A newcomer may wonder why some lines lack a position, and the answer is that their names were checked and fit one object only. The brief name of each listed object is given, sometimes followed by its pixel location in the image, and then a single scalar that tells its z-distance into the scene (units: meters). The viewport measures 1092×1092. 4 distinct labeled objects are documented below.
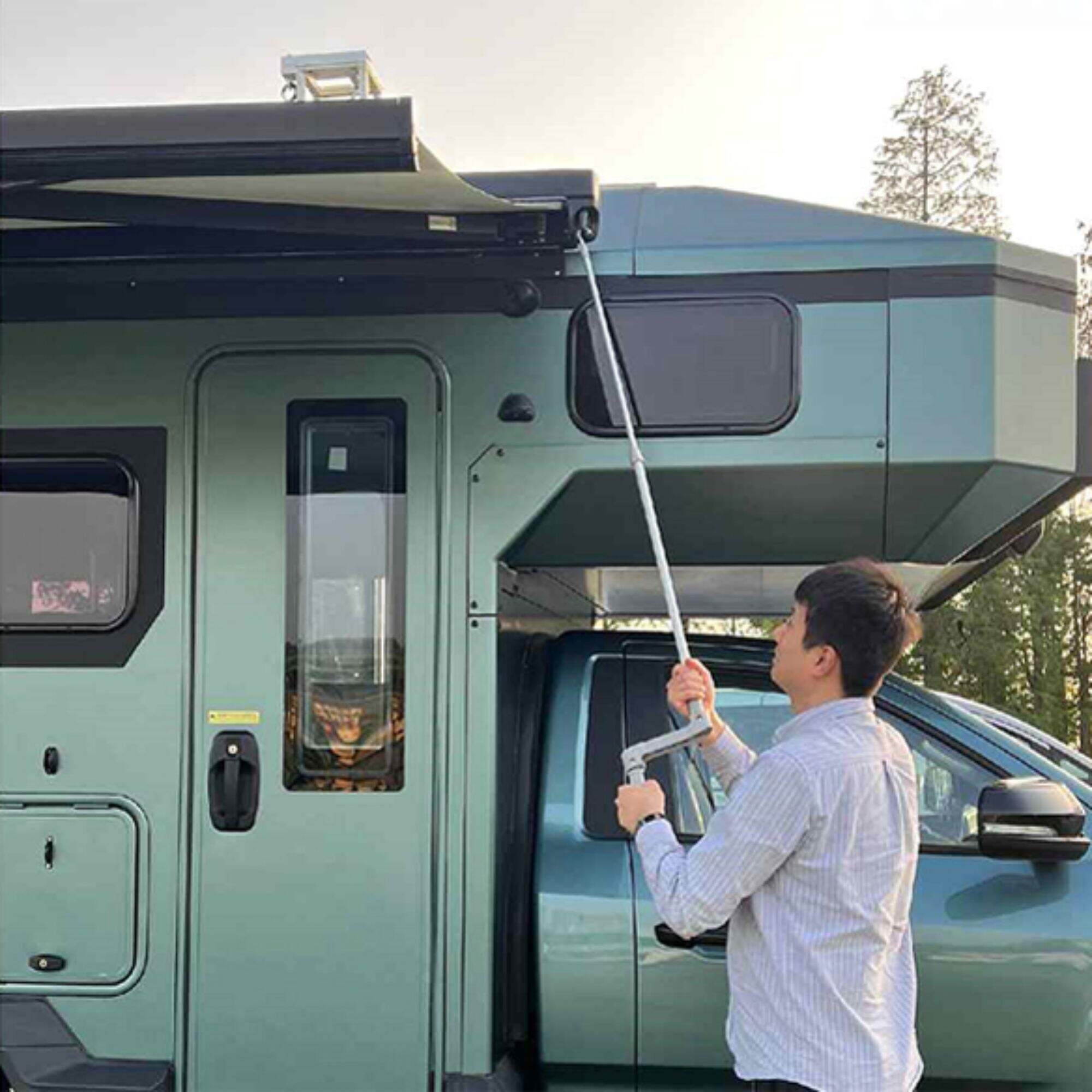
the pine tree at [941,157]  14.55
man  2.32
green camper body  3.28
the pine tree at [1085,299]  13.43
